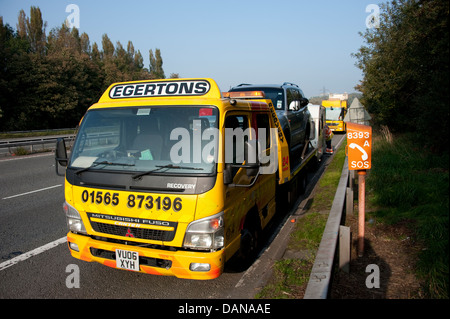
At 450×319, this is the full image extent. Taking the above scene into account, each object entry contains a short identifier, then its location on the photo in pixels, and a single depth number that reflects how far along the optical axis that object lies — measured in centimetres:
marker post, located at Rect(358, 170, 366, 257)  441
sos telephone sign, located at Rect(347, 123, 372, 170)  438
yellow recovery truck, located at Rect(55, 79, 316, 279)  340
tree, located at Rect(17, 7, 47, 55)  4775
